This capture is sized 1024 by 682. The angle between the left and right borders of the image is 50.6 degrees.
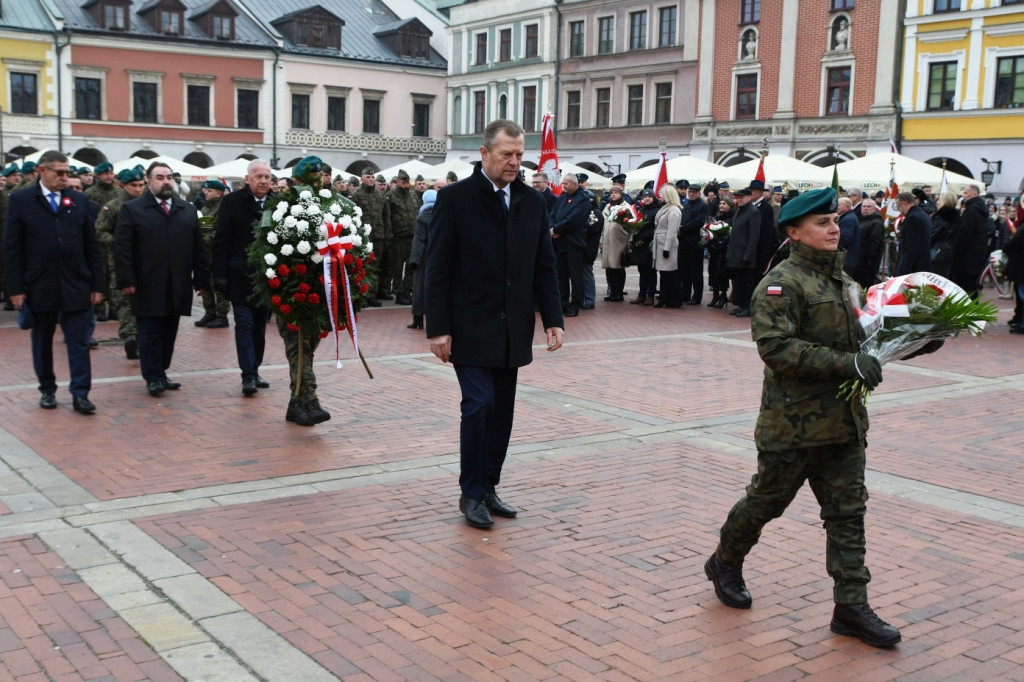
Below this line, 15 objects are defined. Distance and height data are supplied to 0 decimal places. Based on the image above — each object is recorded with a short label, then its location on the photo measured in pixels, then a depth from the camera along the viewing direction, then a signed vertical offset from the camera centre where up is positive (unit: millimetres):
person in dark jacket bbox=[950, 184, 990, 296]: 15914 -147
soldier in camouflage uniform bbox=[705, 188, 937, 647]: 4250 -699
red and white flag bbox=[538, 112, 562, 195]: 17125 +920
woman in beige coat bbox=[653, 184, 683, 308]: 16609 -378
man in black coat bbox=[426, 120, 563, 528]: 5672 -369
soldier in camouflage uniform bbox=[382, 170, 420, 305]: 16922 -292
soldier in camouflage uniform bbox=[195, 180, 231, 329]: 13852 -1187
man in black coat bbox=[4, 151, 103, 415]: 8289 -485
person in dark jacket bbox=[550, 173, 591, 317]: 15984 -275
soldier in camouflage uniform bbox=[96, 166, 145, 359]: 10680 -390
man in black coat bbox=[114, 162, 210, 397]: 8984 -471
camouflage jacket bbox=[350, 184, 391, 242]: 16375 +88
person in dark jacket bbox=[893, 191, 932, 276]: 15242 -157
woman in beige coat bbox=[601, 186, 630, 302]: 17328 -259
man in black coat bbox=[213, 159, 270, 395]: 9039 -387
